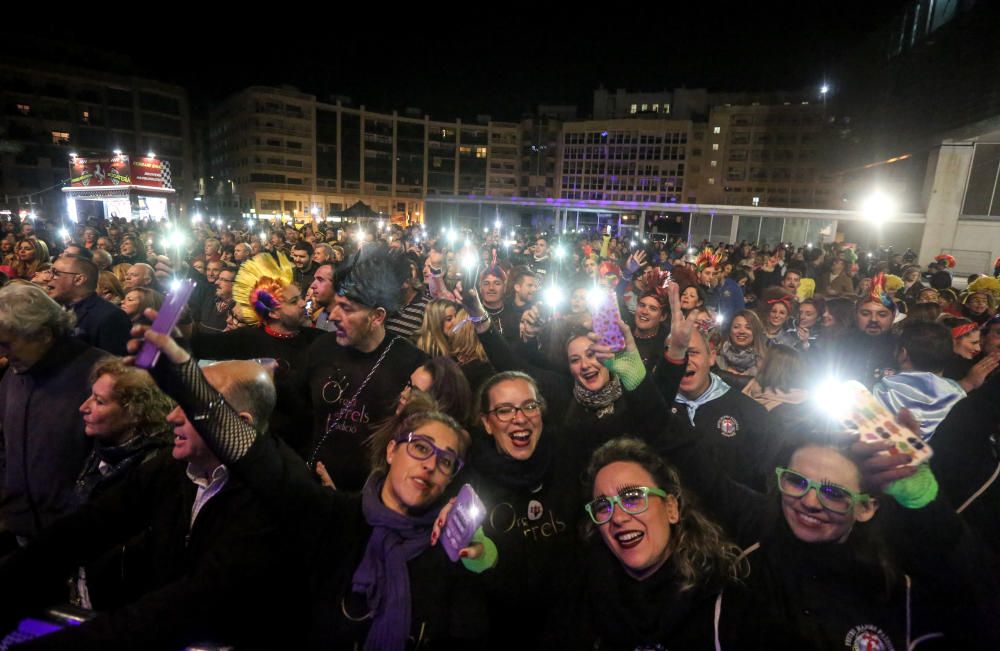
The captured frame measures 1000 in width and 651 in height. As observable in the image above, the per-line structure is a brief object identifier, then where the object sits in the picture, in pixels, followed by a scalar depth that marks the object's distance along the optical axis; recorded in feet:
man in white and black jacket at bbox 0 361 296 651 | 5.63
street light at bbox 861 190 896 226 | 86.41
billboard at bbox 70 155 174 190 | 107.14
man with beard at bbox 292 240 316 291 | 26.68
